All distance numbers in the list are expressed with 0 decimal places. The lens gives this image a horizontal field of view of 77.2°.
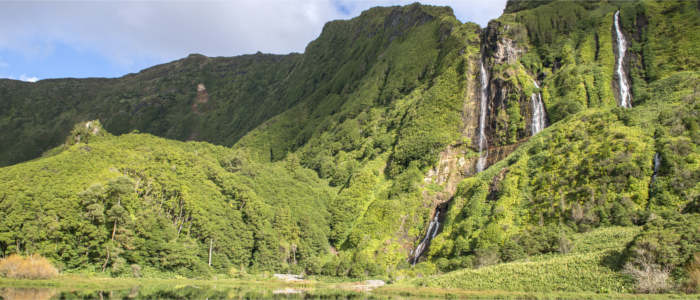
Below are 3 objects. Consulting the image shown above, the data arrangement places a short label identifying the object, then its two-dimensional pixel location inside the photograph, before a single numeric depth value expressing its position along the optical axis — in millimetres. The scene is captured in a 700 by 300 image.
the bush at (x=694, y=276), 43994
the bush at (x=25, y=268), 57594
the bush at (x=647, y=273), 45656
